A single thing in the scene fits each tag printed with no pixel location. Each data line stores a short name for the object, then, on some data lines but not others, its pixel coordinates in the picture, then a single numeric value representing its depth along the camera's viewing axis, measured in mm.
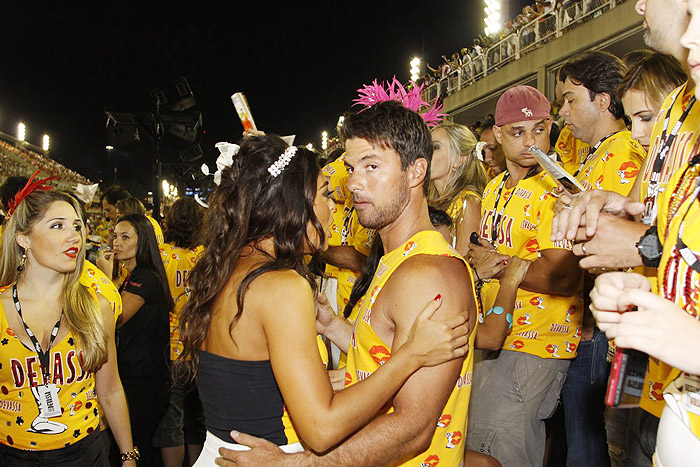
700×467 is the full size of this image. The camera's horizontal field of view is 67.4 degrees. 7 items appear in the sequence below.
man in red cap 3002
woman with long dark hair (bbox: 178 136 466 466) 1728
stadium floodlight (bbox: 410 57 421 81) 33000
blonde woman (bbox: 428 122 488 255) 3805
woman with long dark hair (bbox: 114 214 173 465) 4266
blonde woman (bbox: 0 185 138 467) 2809
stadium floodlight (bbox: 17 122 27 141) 54000
